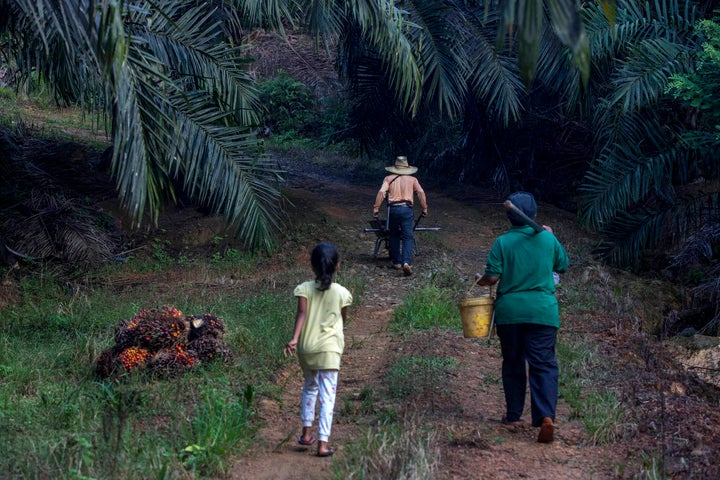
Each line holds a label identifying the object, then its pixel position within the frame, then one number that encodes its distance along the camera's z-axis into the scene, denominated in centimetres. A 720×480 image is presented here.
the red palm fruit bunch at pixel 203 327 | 1500
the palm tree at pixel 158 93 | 1303
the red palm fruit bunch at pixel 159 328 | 1433
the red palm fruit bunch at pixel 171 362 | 1410
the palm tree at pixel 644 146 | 2533
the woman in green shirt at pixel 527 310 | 1173
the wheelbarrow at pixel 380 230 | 2605
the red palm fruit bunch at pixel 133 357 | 1392
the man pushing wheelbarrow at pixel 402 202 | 2501
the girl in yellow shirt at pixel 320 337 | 1100
